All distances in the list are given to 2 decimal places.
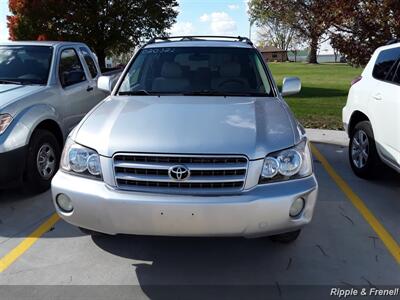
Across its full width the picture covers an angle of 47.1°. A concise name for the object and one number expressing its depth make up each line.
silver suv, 3.04
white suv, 4.92
